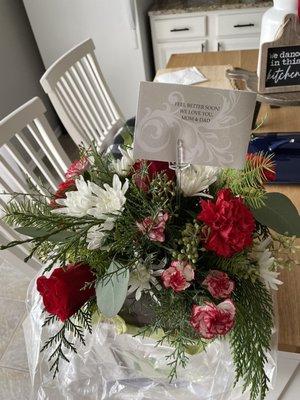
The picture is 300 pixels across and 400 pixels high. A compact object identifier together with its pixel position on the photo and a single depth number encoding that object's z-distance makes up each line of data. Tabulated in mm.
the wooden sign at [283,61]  903
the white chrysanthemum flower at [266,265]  496
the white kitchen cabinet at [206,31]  2158
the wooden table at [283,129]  614
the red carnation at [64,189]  570
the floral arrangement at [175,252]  454
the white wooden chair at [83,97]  1396
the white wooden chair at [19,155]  972
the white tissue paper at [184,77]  1430
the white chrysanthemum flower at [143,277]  482
